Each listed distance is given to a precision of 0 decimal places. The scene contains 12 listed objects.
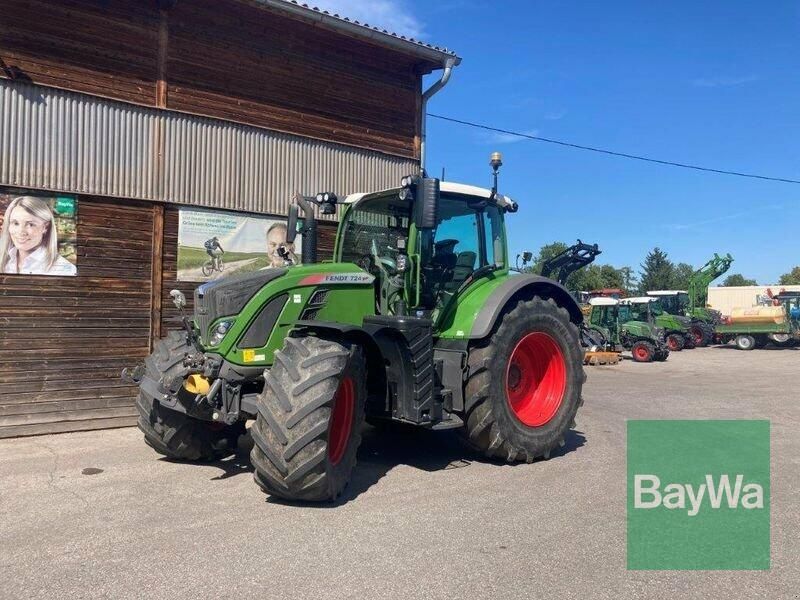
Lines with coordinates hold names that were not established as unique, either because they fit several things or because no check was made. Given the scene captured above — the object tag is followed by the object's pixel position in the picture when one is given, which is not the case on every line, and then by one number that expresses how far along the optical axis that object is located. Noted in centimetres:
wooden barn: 744
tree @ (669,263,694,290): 6456
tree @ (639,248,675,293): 6419
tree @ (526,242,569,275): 5936
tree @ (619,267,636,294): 6506
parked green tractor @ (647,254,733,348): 2672
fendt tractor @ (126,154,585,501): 468
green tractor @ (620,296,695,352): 2392
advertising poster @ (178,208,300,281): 853
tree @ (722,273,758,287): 8262
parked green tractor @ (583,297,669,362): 2016
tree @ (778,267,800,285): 6962
